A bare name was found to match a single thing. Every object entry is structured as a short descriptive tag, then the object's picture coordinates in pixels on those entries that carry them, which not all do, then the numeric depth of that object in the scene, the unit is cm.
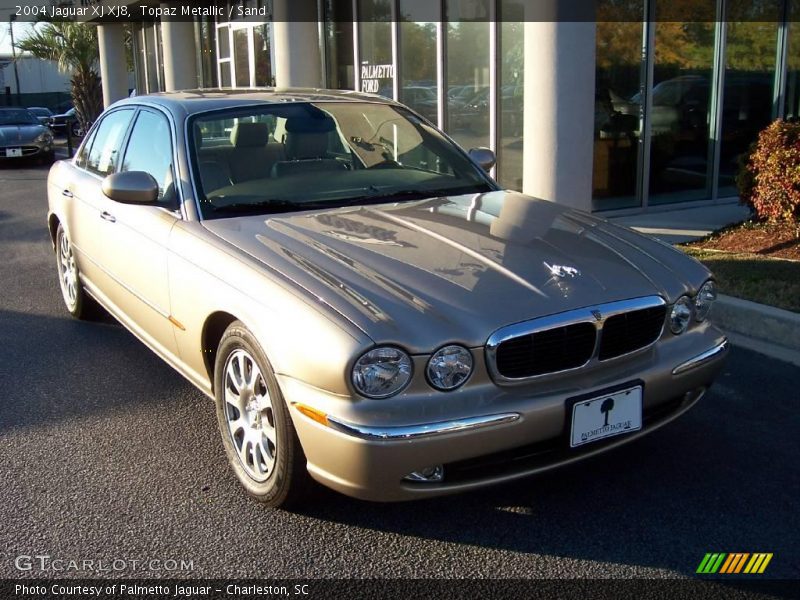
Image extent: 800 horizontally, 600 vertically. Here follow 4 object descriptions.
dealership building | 794
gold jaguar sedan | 296
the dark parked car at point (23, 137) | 1967
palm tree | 2481
